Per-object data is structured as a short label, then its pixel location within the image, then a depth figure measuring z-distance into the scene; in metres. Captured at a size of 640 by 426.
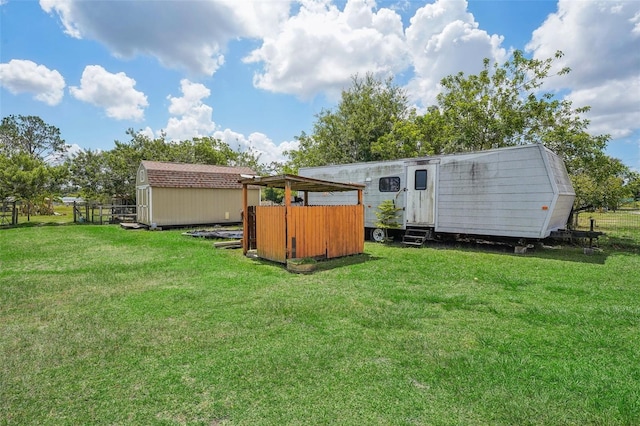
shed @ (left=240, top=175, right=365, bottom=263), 7.48
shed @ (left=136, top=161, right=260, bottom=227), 16.46
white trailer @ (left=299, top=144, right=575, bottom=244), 8.41
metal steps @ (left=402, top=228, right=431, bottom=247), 10.28
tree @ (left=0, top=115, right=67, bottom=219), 17.02
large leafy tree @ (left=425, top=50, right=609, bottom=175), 12.51
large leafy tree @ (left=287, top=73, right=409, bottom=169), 23.39
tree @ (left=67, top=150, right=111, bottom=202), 22.27
